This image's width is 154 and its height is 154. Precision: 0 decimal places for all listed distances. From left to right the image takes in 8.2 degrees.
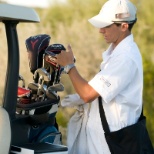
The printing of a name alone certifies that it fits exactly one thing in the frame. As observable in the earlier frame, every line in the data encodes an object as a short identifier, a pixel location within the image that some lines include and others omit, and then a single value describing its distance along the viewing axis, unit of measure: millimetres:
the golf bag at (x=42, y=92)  6438
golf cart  5868
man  6438
